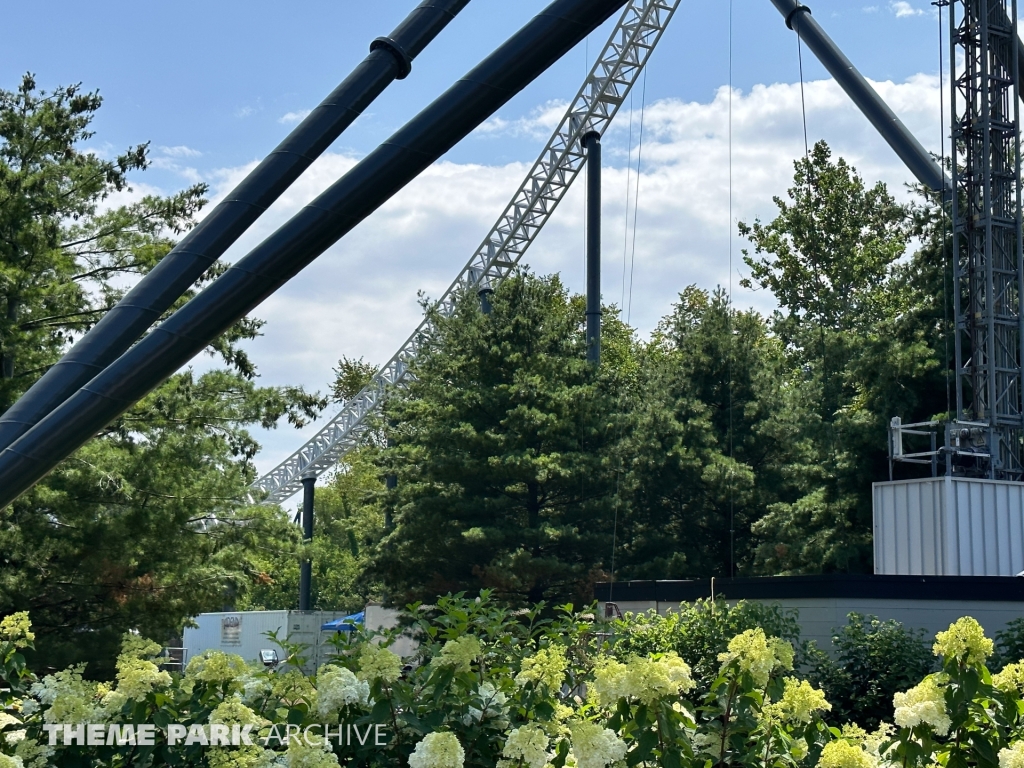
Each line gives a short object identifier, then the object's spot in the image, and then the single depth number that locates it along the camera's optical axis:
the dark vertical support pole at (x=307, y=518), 41.38
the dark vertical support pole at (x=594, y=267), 32.47
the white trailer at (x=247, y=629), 36.20
